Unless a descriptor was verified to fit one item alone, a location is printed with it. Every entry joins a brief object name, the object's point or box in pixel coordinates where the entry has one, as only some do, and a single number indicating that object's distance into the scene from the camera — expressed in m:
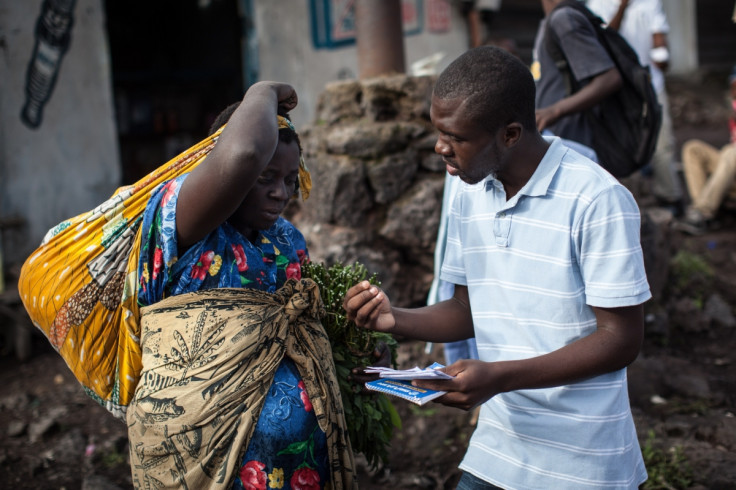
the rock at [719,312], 5.27
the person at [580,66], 3.46
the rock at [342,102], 4.51
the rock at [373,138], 4.29
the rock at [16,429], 3.94
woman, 1.80
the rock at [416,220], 4.25
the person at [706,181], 7.06
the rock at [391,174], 4.27
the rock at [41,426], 3.90
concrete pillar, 4.52
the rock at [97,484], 3.31
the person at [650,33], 5.91
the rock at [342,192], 4.22
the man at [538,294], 1.74
